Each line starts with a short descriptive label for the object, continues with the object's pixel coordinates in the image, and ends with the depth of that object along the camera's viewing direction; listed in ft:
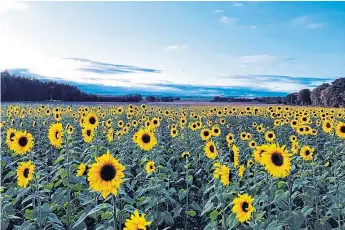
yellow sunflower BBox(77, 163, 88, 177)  19.87
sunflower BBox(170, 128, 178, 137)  36.84
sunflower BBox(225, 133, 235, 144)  32.91
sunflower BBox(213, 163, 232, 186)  17.99
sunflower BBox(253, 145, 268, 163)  18.10
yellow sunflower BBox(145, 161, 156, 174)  21.83
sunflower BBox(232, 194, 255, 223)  15.52
